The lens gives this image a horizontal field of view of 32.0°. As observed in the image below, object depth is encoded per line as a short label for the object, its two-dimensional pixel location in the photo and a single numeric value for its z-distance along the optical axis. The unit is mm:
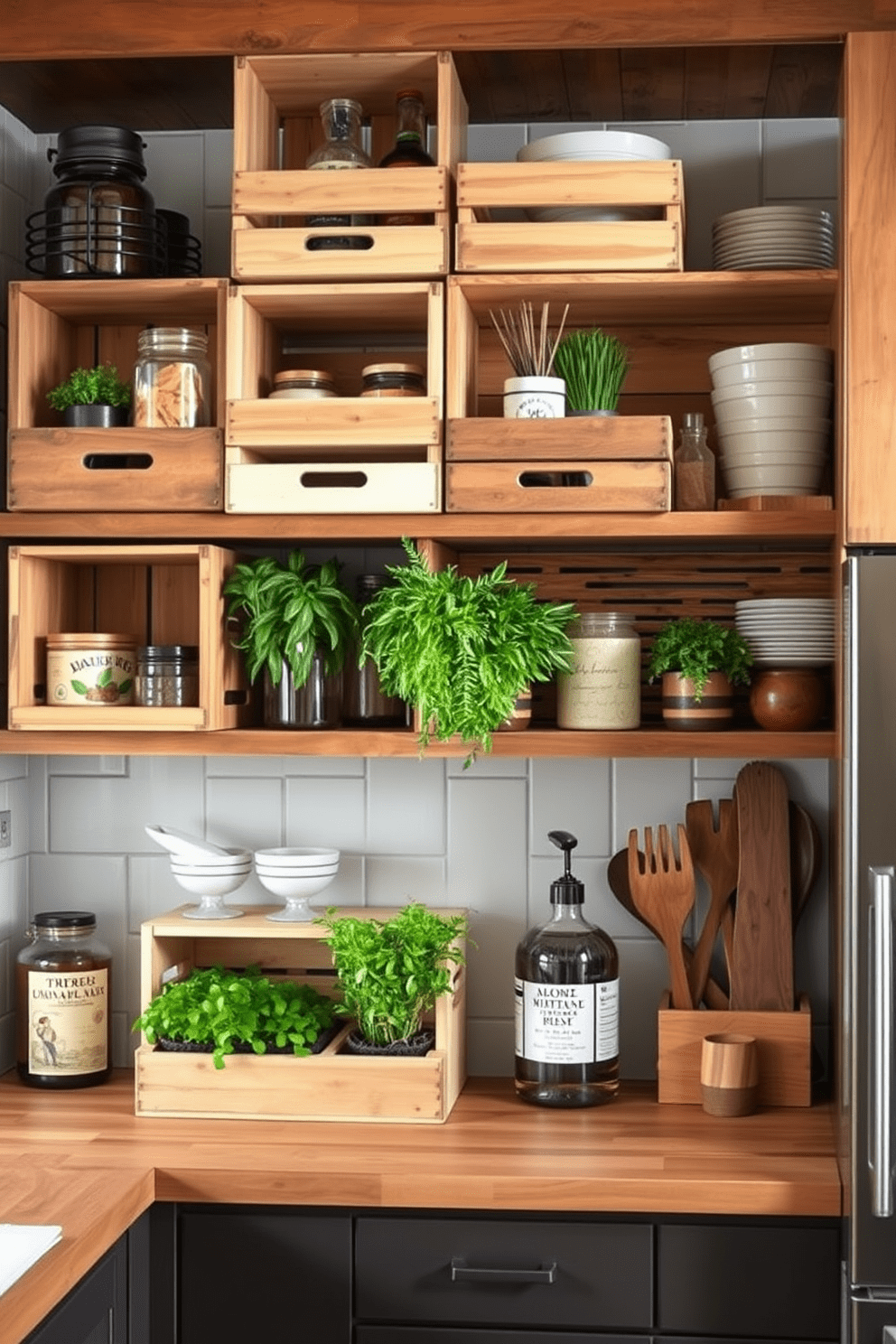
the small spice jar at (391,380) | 2416
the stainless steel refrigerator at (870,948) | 1965
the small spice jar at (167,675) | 2430
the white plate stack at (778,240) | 2406
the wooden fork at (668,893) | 2514
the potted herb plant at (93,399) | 2459
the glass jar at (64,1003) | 2529
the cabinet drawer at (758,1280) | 2082
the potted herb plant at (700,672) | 2408
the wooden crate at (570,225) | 2334
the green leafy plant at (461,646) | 2307
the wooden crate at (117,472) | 2396
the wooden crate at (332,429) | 2350
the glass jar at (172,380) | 2443
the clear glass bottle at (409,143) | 2426
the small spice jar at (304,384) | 2447
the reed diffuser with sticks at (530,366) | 2381
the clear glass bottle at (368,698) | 2506
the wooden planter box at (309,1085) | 2316
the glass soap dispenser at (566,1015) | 2398
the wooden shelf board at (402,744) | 2348
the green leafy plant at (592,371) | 2412
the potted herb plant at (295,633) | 2418
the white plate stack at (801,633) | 2406
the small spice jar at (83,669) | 2447
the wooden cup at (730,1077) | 2340
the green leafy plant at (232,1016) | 2359
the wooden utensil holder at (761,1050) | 2420
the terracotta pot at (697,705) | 2410
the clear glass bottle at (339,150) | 2420
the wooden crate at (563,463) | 2320
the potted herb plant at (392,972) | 2348
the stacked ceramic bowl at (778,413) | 2363
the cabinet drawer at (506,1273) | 2090
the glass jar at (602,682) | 2412
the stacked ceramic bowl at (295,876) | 2506
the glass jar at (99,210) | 2453
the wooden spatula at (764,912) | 2480
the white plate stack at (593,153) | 2383
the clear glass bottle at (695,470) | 2416
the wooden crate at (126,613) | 2389
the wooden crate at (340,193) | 2365
